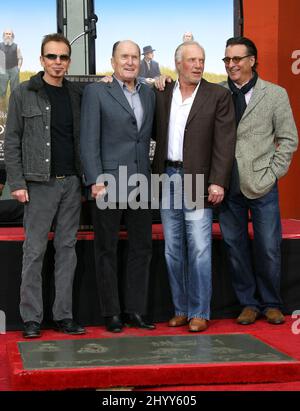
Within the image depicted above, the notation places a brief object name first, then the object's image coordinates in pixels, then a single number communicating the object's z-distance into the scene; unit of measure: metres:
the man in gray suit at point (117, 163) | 4.30
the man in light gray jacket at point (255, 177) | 4.54
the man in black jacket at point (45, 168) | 4.27
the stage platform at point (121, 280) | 4.60
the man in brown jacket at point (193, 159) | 4.39
